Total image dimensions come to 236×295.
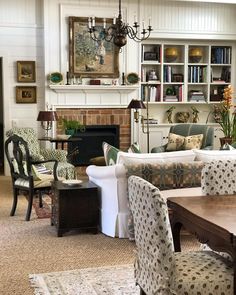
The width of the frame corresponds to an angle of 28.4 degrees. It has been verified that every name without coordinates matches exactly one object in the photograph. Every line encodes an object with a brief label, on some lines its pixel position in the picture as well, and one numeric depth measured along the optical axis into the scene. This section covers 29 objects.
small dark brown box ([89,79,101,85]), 8.14
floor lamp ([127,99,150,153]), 7.63
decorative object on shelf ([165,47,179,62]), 8.70
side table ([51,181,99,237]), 4.54
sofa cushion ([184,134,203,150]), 7.22
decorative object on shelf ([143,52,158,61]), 8.63
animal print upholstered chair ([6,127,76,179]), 6.79
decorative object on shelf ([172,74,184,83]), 8.82
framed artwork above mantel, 7.98
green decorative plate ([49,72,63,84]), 7.90
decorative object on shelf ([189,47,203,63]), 8.80
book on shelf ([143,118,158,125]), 8.64
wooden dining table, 2.40
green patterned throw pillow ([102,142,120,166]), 4.64
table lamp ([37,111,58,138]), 7.10
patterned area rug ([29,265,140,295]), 3.27
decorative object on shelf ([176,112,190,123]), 8.95
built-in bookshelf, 8.70
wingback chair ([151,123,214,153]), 7.35
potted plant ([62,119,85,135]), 7.49
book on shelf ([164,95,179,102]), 8.75
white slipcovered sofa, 4.36
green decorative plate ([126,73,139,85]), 8.30
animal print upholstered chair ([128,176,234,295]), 2.33
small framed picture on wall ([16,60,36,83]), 7.97
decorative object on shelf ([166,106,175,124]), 8.91
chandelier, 5.38
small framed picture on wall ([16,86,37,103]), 8.02
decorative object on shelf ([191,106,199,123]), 8.98
